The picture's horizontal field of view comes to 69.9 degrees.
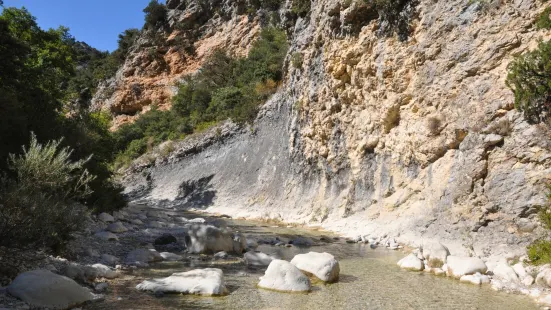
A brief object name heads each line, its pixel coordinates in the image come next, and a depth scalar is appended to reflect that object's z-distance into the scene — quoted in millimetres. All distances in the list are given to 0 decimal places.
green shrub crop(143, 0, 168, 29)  56875
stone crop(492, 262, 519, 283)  7434
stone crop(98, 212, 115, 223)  13766
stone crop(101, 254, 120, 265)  8071
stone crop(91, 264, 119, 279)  6913
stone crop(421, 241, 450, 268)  8633
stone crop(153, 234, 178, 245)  11249
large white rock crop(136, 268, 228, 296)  6344
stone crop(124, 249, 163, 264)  8548
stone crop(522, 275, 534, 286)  7133
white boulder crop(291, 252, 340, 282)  7484
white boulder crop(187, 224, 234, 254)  10250
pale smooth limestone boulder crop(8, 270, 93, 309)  4887
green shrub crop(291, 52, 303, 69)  23281
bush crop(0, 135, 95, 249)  5996
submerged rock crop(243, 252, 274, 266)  9211
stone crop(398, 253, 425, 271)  8648
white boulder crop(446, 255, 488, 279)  7871
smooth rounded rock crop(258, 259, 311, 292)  6766
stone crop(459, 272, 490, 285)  7480
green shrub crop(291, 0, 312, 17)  24962
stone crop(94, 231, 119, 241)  10469
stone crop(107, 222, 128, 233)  12510
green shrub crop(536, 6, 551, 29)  10016
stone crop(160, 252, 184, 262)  9211
